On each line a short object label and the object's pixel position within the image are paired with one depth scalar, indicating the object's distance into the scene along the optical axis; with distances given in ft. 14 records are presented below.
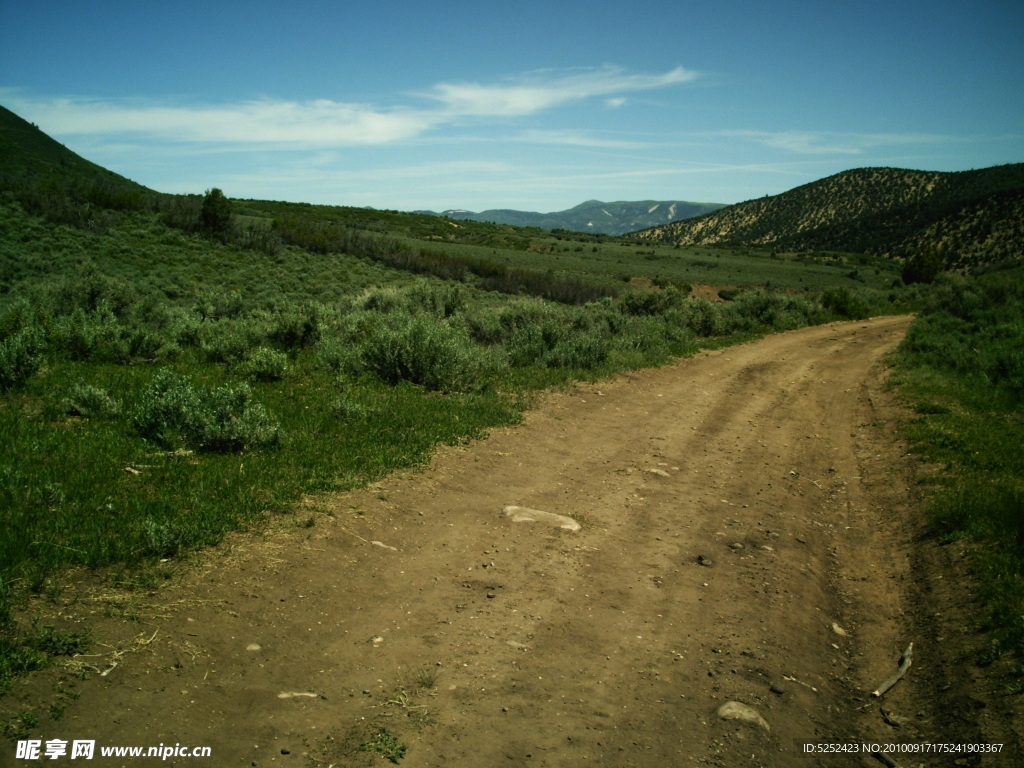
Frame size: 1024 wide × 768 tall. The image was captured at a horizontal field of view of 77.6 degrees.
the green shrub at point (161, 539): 14.30
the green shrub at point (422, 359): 32.78
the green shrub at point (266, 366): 30.45
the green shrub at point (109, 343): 31.19
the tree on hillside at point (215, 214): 116.26
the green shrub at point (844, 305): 91.88
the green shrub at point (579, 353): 41.88
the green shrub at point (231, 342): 33.78
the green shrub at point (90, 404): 22.09
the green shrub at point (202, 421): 20.63
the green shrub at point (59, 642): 10.78
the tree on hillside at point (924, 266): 143.84
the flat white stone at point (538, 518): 18.99
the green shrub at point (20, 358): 23.88
